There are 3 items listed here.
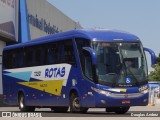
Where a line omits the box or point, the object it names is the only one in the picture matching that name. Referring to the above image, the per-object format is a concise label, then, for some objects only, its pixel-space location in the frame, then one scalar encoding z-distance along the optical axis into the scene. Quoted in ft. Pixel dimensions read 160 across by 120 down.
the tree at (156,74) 353.61
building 125.39
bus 66.03
